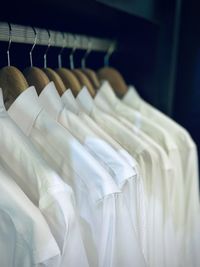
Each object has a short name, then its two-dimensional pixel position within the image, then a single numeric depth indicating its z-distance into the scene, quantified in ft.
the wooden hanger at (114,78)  3.21
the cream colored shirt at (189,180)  2.89
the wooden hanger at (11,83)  1.93
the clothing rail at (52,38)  2.03
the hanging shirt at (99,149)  1.93
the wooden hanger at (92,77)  2.85
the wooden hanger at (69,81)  2.44
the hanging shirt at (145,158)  2.31
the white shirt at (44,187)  1.52
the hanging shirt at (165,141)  2.66
